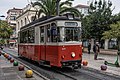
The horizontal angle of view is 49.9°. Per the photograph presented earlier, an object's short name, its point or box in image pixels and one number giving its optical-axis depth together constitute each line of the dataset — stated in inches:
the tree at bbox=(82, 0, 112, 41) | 747.1
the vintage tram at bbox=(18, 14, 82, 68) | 302.6
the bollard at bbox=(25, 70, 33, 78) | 261.2
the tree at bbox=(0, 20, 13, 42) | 963.4
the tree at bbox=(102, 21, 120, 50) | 625.0
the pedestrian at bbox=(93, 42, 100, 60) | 484.2
